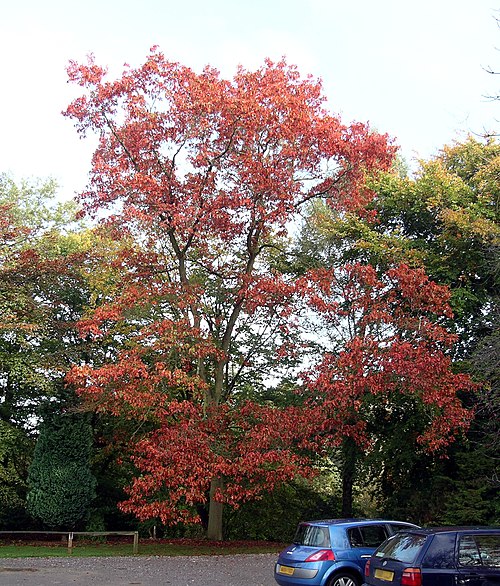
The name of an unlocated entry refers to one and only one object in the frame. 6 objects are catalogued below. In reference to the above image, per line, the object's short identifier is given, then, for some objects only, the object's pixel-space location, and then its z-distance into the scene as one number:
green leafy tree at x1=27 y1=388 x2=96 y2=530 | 21.86
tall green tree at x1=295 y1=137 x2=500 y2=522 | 19.81
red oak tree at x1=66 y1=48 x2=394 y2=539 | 17.69
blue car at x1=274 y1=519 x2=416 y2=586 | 10.84
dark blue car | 8.46
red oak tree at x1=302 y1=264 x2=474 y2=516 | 17.78
